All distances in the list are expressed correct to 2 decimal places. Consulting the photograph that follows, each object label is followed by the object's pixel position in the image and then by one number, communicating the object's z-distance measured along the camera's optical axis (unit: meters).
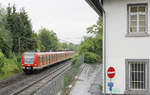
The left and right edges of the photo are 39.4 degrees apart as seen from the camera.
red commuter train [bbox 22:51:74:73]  24.20
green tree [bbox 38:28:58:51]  64.14
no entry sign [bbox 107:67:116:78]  9.15
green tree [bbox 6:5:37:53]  32.47
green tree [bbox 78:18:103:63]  23.17
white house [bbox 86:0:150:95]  10.34
